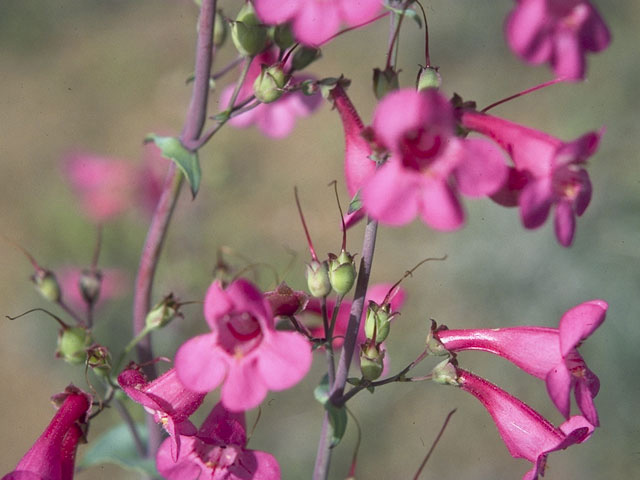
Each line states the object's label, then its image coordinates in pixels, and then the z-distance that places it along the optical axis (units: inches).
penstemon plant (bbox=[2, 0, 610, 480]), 11.9
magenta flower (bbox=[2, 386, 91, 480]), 12.6
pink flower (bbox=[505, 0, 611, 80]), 12.1
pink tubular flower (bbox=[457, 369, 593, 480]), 12.6
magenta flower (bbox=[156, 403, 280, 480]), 12.6
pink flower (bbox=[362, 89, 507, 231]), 11.7
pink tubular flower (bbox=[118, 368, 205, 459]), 12.5
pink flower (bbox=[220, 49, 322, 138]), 14.8
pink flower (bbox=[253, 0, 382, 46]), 12.3
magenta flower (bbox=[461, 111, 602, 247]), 12.1
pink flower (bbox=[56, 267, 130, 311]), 22.6
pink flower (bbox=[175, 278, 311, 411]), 12.1
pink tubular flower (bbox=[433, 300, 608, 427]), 12.4
